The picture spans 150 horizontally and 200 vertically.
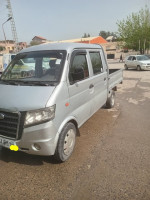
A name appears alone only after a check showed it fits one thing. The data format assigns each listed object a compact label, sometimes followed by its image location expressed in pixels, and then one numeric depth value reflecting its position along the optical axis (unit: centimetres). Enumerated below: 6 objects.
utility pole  3716
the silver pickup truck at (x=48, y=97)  264
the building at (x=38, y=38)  11580
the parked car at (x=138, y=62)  1673
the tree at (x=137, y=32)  3506
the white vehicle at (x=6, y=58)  1331
